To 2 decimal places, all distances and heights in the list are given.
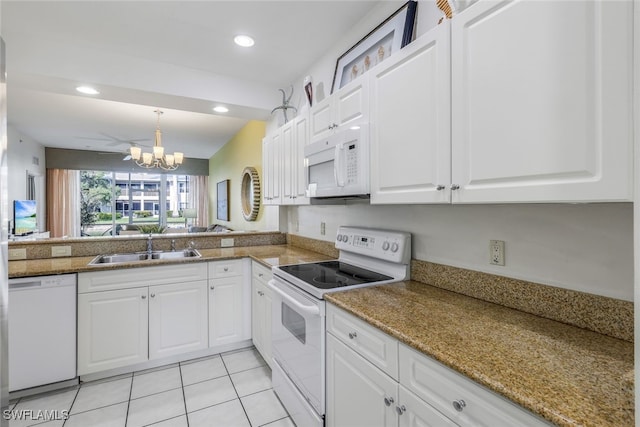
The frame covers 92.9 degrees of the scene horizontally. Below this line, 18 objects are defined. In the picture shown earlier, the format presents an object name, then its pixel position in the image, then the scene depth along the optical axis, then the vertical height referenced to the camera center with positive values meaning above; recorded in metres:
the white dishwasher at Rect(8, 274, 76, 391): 2.01 -0.81
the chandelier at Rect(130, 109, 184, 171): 4.50 +0.89
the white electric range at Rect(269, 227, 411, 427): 1.57 -0.50
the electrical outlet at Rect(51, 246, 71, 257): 2.58 -0.34
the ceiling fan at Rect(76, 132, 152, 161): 5.64 +1.43
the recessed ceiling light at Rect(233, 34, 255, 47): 2.37 +1.35
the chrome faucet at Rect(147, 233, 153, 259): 2.89 -0.32
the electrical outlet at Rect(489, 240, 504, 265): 1.33 -0.18
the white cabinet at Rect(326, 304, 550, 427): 0.80 -0.61
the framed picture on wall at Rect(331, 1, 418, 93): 1.73 +1.07
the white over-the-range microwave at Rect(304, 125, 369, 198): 1.64 +0.28
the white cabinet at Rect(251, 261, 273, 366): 2.33 -0.81
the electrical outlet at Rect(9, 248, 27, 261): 2.45 -0.34
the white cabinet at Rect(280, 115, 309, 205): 2.40 +0.43
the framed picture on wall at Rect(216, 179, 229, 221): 6.34 +0.25
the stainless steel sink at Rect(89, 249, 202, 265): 2.66 -0.42
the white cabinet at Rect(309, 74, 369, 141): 1.68 +0.64
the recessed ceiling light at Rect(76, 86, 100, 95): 2.57 +1.05
